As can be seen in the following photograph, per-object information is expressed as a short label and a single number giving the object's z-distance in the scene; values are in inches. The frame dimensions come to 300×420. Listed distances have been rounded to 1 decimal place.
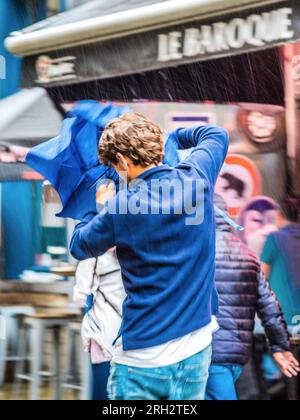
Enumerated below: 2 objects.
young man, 244.1
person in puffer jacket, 308.4
